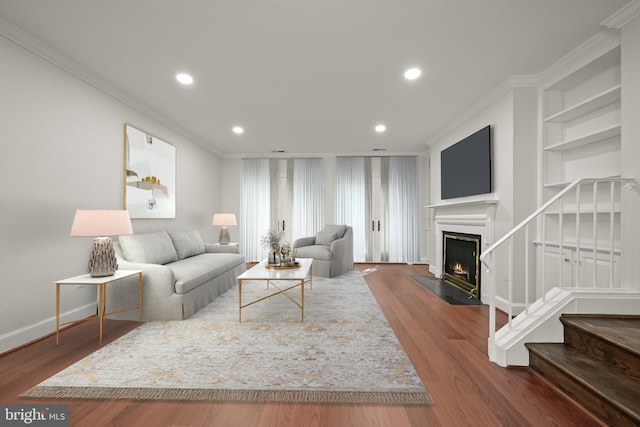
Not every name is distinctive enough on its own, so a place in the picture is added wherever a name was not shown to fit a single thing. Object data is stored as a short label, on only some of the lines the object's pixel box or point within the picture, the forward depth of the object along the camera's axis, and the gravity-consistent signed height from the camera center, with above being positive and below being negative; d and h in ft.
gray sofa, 9.20 -2.41
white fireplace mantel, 11.25 -0.27
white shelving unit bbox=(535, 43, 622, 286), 7.77 +2.16
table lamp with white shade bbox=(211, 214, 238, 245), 17.42 -0.58
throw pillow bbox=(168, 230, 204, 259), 12.96 -1.49
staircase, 4.57 -3.04
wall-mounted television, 11.30 +2.34
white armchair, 15.74 -2.15
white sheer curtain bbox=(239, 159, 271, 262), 21.15 +0.80
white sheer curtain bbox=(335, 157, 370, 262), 20.70 +1.83
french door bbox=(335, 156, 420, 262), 20.43 +0.75
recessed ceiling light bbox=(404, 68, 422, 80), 9.22 +4.95
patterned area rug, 5.45 -3.60
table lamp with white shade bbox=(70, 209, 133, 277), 7.65 -0.50
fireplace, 12.28 -2.31
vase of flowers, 11.36 -1.58
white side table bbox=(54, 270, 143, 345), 7.35 -1.92
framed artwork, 11.48 +1.80
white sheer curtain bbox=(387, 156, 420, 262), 20.39 +0.00
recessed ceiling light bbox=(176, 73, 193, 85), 9.52 +4.90
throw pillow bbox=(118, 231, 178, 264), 10.01 -1.37
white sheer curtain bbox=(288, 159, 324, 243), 20.86 +1.28
